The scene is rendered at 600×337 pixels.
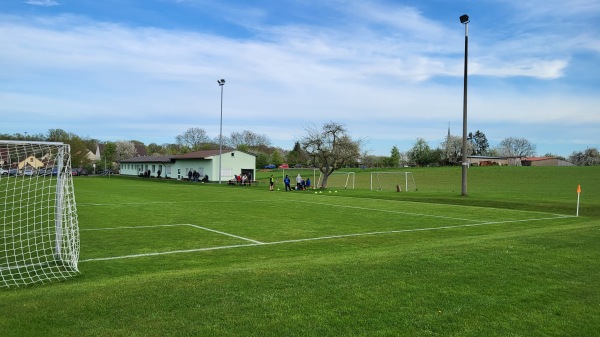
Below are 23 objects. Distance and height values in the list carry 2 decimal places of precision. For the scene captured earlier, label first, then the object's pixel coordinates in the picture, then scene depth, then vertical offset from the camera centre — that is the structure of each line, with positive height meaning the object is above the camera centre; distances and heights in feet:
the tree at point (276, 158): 375.90 +8.69
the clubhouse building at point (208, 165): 193.47 +1.12
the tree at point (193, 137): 408.87 +27.31
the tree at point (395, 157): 384.47 +11.08
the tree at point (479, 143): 512.22 +33.61
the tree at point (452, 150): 383.04 +19.40
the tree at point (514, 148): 469.57 +26.03
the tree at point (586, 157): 380.37 +14.16
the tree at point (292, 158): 357.41 +8.67
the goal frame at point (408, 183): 170.46 -5.39
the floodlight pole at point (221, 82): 175.63 +33.62
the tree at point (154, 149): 424.46 +17.09
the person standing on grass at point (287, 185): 135.33 -5.07
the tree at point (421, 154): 381.19 +14.75
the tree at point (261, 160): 352.69 +6.29
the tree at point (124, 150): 389.60 +13.77
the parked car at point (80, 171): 260.64 -4.07
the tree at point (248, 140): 411.75 +25.70
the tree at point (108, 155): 333.42 +7.81
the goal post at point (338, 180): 181.61 -5.07
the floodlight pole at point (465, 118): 92.11 +11.41
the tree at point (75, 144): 225.35 +11.24
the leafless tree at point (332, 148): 144.97 +6.86
